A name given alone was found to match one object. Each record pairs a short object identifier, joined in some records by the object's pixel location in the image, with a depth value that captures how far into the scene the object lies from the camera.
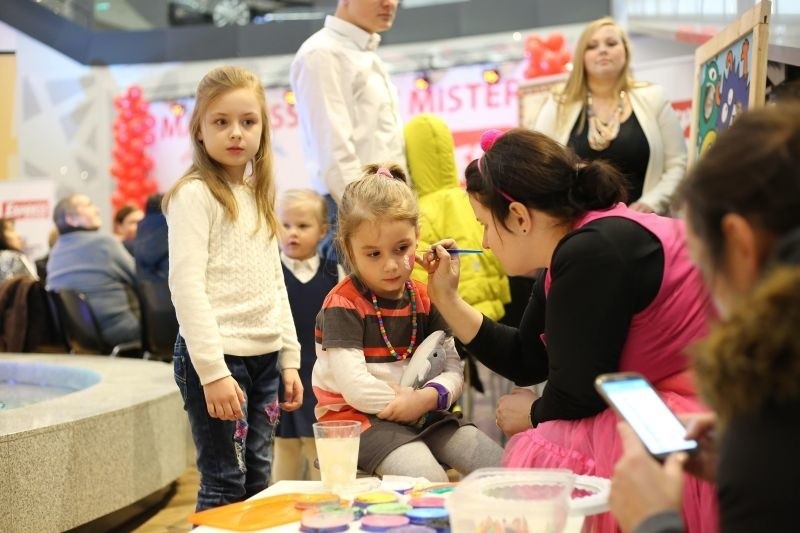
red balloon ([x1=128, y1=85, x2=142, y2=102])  10.52
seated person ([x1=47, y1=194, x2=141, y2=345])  5.64
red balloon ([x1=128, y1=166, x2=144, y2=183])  10.47
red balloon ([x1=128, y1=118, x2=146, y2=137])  10.58
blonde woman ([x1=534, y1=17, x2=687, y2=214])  3.61
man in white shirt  3.31
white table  1.35
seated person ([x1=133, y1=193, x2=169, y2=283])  5.27
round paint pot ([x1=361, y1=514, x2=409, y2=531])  1.41
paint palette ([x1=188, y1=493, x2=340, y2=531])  1.49
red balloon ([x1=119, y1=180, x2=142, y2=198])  10.50
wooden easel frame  2.80
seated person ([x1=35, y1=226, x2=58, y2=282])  6.94
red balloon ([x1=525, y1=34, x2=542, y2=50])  8.29
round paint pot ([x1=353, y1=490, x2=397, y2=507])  1.56
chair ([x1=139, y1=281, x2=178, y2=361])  5.28
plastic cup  1.67
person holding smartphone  0.90
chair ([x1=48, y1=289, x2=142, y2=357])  5.54
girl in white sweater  2.26
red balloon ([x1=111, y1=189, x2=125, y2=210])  10.43
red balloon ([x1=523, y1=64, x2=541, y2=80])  8.25
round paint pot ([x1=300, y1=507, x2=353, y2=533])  1.42
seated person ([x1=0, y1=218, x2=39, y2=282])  6.27
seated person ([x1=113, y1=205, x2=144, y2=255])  7.34
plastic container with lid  1.27
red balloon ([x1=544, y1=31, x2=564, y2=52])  8.20
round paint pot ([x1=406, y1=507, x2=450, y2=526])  1.43
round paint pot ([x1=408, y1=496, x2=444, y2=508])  1.51
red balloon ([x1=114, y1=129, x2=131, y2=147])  10.59
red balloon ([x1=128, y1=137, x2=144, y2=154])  10.55
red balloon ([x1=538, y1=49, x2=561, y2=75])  8.08
